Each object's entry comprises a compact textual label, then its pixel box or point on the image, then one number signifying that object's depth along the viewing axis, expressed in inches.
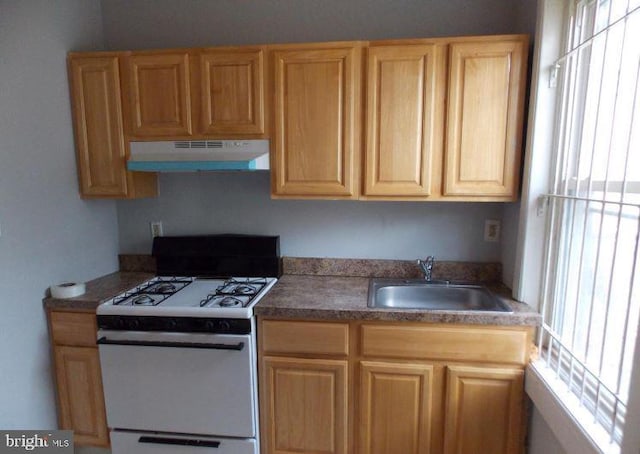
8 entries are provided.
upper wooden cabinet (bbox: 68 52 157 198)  73.5
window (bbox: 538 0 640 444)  42.0
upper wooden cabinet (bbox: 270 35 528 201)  64.9
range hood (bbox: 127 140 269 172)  69.3
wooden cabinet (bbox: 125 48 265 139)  70.3
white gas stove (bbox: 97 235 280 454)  64.1
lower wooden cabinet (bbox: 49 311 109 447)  70.8
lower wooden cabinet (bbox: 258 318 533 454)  61.9
